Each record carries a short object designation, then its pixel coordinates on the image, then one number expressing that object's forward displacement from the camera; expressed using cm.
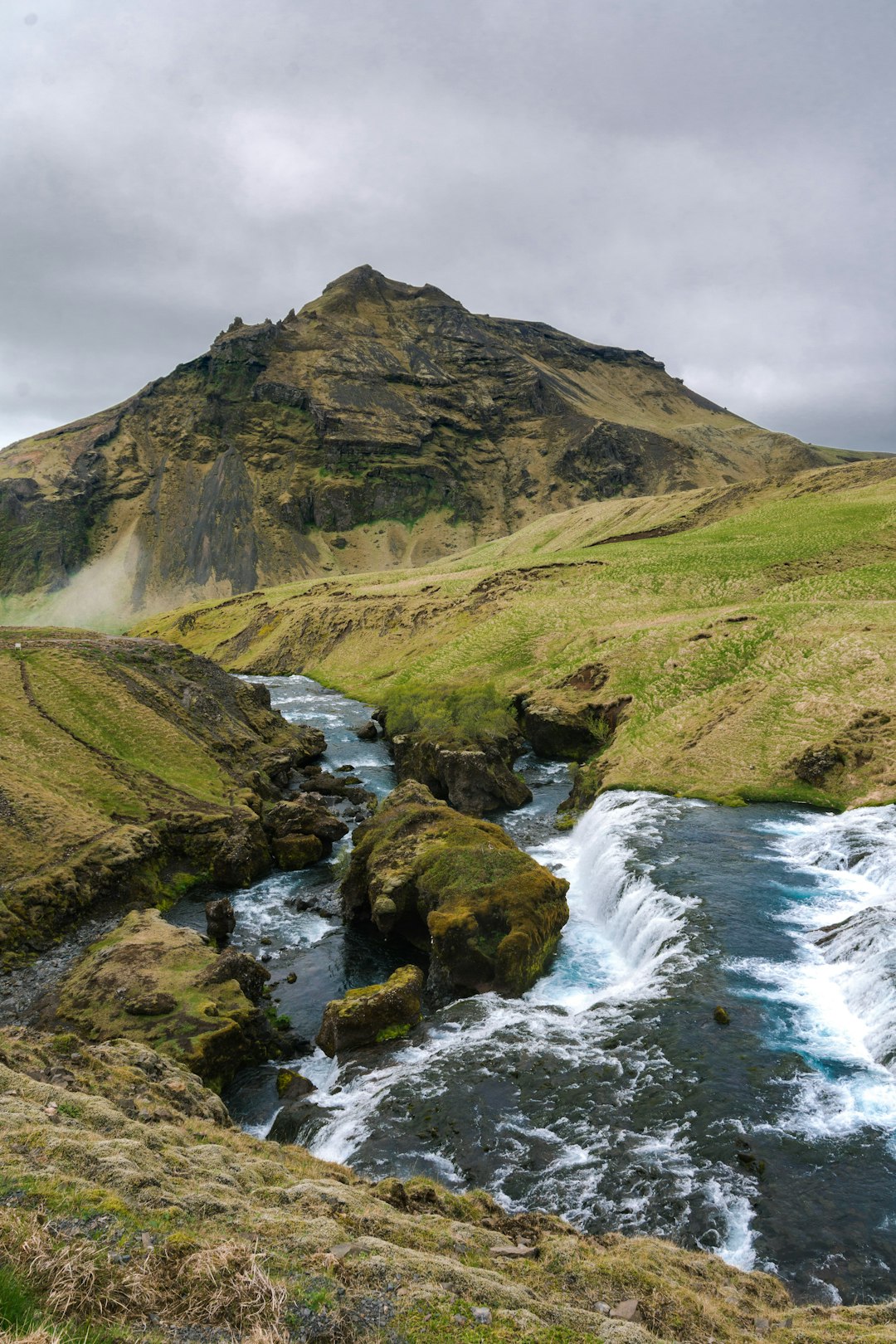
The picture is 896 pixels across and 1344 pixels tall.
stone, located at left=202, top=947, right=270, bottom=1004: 2584
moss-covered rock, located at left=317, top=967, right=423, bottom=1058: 2378
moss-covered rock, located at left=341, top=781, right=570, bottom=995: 2662
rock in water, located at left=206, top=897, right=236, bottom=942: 3203
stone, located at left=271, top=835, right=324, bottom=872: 4034
